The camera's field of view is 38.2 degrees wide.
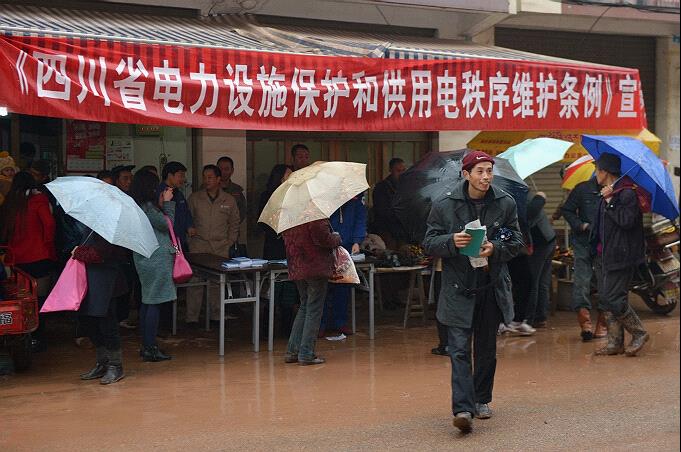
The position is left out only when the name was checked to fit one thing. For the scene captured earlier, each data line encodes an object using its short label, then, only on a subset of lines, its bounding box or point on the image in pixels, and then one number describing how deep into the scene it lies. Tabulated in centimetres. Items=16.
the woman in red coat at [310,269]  851
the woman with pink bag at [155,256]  854
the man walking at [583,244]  1008
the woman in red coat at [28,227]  900
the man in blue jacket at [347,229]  976
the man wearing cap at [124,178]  1012
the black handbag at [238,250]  1077
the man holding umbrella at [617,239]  871
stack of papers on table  908
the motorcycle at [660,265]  1123
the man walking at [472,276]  652
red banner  794
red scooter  794
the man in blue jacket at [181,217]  954
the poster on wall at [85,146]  1132
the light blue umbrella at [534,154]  972
